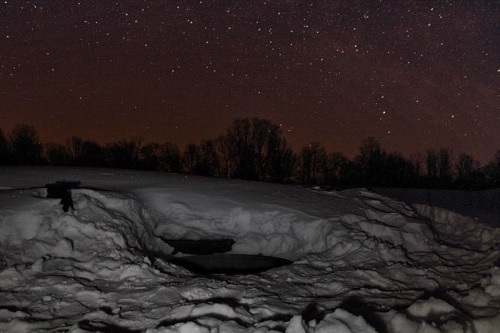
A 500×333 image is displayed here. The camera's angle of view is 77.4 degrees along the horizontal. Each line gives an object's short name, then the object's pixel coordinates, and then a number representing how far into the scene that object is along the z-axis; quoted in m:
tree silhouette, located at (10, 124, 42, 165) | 30.08
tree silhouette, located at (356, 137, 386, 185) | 39.78
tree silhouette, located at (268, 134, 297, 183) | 40.19
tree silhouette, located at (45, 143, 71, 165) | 32.05
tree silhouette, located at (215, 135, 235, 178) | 38.59
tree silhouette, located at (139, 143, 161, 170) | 33.53
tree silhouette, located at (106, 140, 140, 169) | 32.03
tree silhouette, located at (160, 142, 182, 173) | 35.59
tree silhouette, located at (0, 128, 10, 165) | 28.42
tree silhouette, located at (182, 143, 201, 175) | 37.59
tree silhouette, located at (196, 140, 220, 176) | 37.78
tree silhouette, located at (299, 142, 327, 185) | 40.94
